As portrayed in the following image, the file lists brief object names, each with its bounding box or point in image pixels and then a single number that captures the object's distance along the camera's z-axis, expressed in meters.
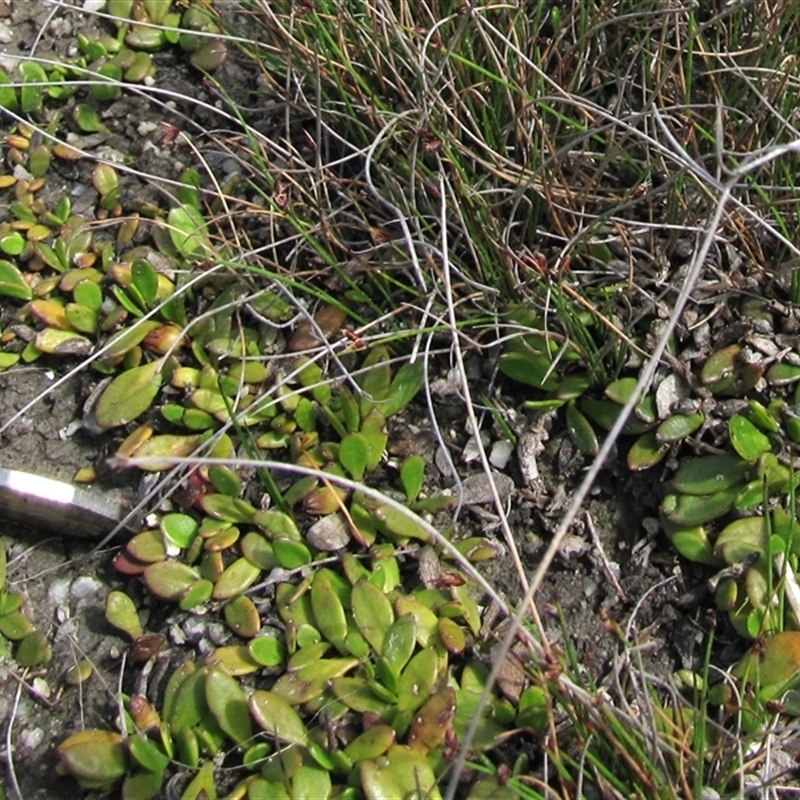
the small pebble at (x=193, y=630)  0.27
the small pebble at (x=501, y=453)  0.28
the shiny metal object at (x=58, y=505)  0.28
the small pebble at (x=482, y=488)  0.28
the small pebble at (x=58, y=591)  0.28
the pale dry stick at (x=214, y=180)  0.30
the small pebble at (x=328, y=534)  0.27
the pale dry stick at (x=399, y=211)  0.28
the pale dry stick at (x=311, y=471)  0.19
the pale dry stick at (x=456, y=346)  0.23
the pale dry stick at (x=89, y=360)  0.28
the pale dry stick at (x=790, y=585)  0.25
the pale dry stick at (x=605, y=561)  0.26
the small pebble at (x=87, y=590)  0.28
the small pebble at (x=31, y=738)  0.26
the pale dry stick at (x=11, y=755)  0.25
